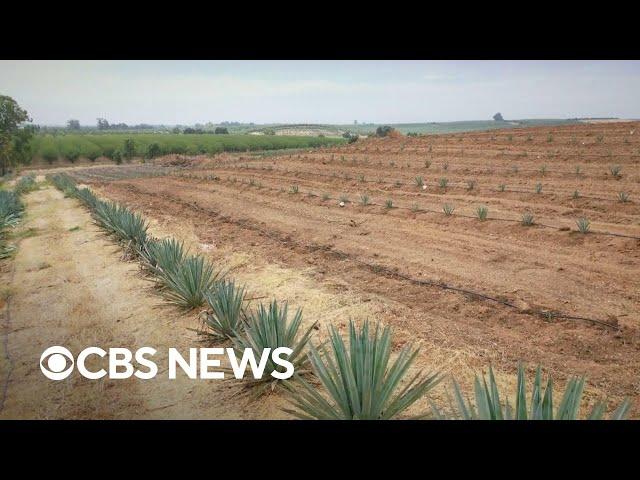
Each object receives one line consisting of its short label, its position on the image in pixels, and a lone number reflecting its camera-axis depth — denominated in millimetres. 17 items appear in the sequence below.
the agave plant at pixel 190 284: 5273
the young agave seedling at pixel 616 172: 11492
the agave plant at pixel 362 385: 2639
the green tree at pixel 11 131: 34281
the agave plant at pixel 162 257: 5906
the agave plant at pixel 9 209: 11810
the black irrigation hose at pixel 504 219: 6906
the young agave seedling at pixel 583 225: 7117
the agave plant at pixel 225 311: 4289
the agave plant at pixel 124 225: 8188
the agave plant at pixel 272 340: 3600
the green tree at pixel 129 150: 53750
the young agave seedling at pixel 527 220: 7914
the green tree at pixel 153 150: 54147
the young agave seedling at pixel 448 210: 9288
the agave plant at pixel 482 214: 8529
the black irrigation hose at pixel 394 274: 4504
